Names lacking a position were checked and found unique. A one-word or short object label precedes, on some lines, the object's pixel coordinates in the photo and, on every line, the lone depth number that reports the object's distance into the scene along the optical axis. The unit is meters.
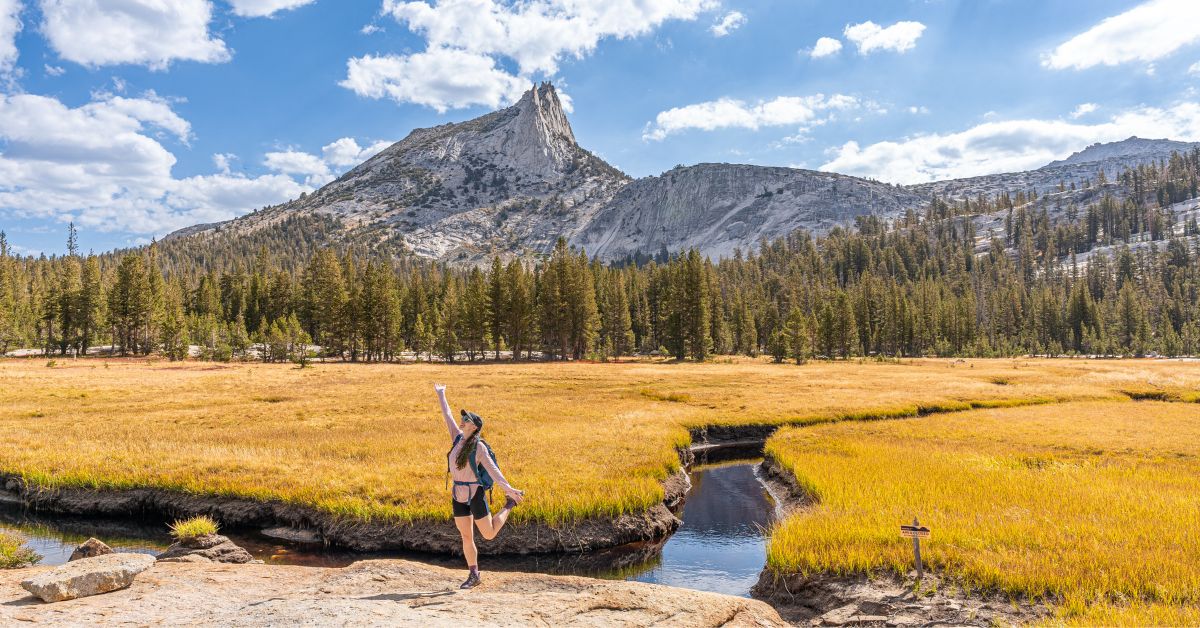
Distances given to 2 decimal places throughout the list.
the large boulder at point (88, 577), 9.09
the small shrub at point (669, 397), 42.34
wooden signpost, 10.55
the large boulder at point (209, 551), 12.93
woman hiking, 10.05
